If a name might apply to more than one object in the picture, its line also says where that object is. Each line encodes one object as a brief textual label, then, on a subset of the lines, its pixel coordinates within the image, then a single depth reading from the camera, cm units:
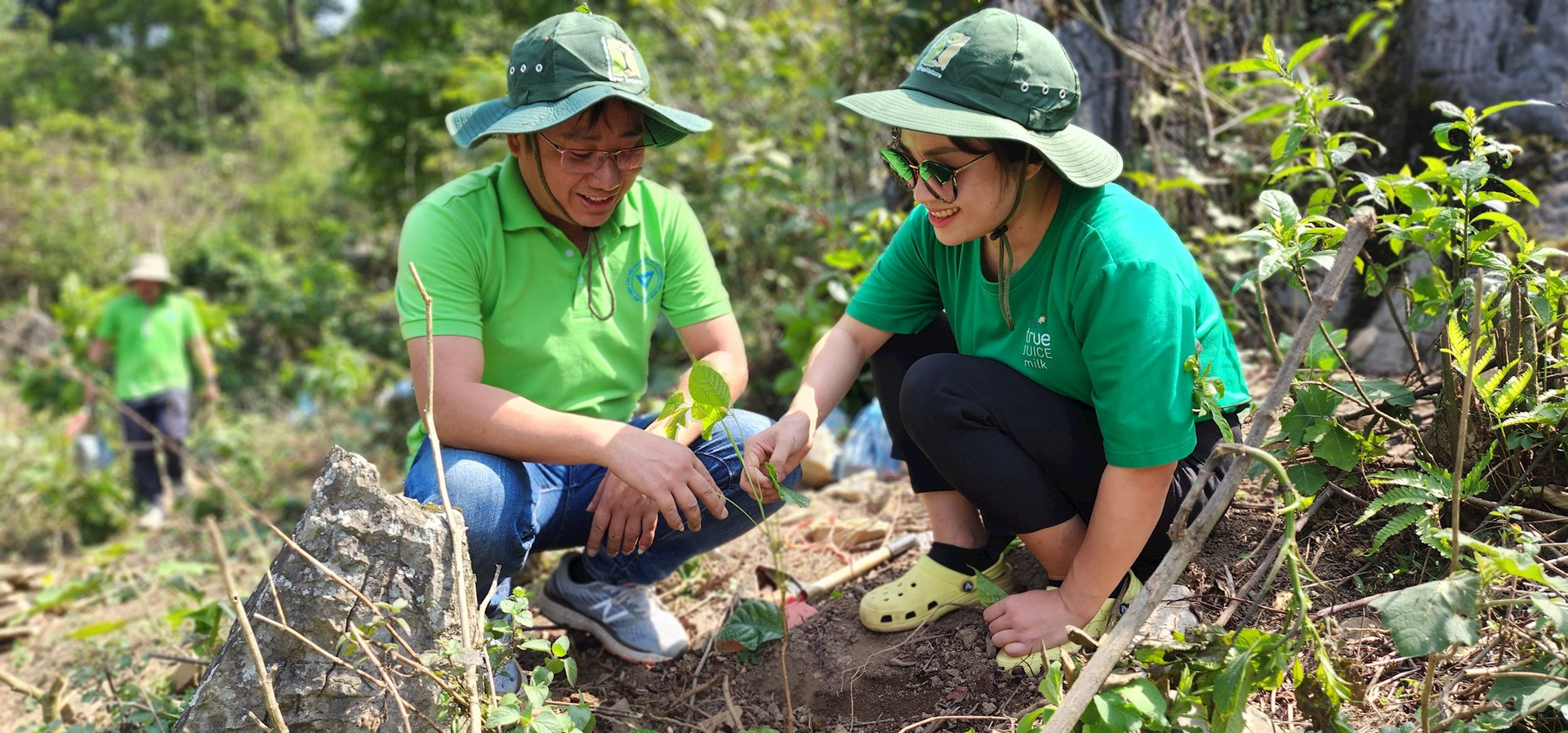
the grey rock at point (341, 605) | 166
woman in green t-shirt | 160
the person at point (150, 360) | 612
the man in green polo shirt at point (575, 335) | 196
